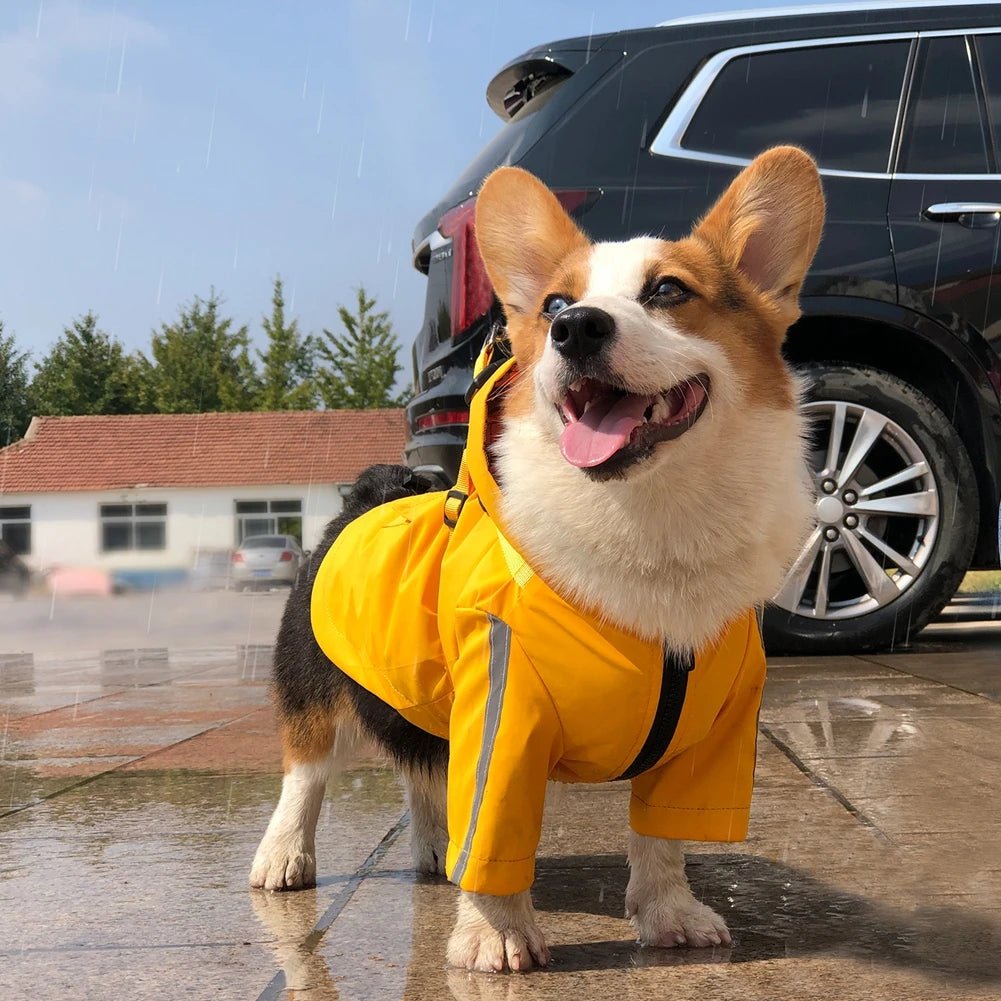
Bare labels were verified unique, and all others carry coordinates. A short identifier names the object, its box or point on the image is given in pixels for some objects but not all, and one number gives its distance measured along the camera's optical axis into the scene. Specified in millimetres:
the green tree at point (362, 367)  46375
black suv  5438
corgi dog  2430
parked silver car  34469
